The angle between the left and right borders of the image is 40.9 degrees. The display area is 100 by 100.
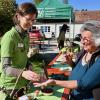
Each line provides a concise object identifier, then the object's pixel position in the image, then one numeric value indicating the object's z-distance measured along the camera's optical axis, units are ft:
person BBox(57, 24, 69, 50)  20.76
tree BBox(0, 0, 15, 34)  16.27
